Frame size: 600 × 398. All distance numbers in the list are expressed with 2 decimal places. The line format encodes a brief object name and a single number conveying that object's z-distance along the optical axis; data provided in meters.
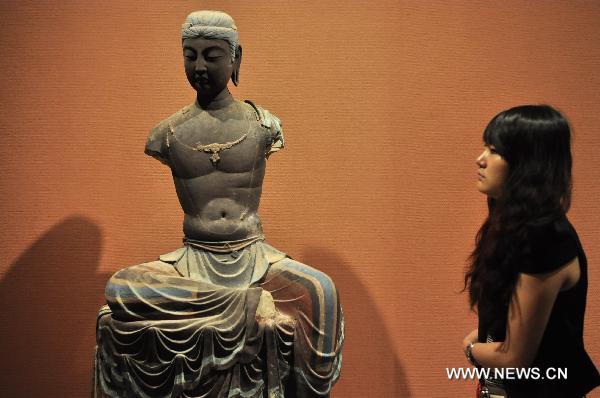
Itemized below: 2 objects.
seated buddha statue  3.20
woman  2.30
